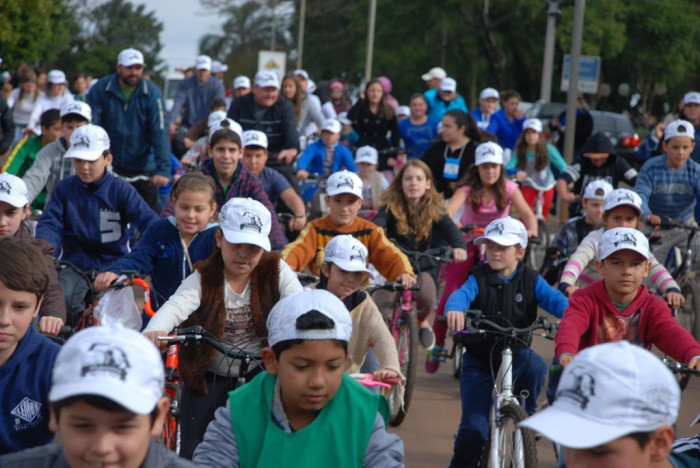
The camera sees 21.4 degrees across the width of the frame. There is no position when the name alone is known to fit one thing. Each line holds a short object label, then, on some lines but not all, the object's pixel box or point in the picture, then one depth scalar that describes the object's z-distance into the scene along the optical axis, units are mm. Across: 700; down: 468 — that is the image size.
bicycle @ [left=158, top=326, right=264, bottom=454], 8760
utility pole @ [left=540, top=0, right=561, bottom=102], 55845
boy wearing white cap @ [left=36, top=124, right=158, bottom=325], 13309
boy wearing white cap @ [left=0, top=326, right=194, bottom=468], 4763
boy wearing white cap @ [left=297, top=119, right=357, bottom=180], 24125
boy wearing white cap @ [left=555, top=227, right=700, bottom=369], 9791
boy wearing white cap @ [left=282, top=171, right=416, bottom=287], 13791
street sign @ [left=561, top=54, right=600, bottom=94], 39049
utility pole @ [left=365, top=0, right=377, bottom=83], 63702
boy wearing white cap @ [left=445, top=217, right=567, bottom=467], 10550
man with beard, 18594
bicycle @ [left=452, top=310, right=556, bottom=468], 9482
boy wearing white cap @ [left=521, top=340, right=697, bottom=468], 4692
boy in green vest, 6201
